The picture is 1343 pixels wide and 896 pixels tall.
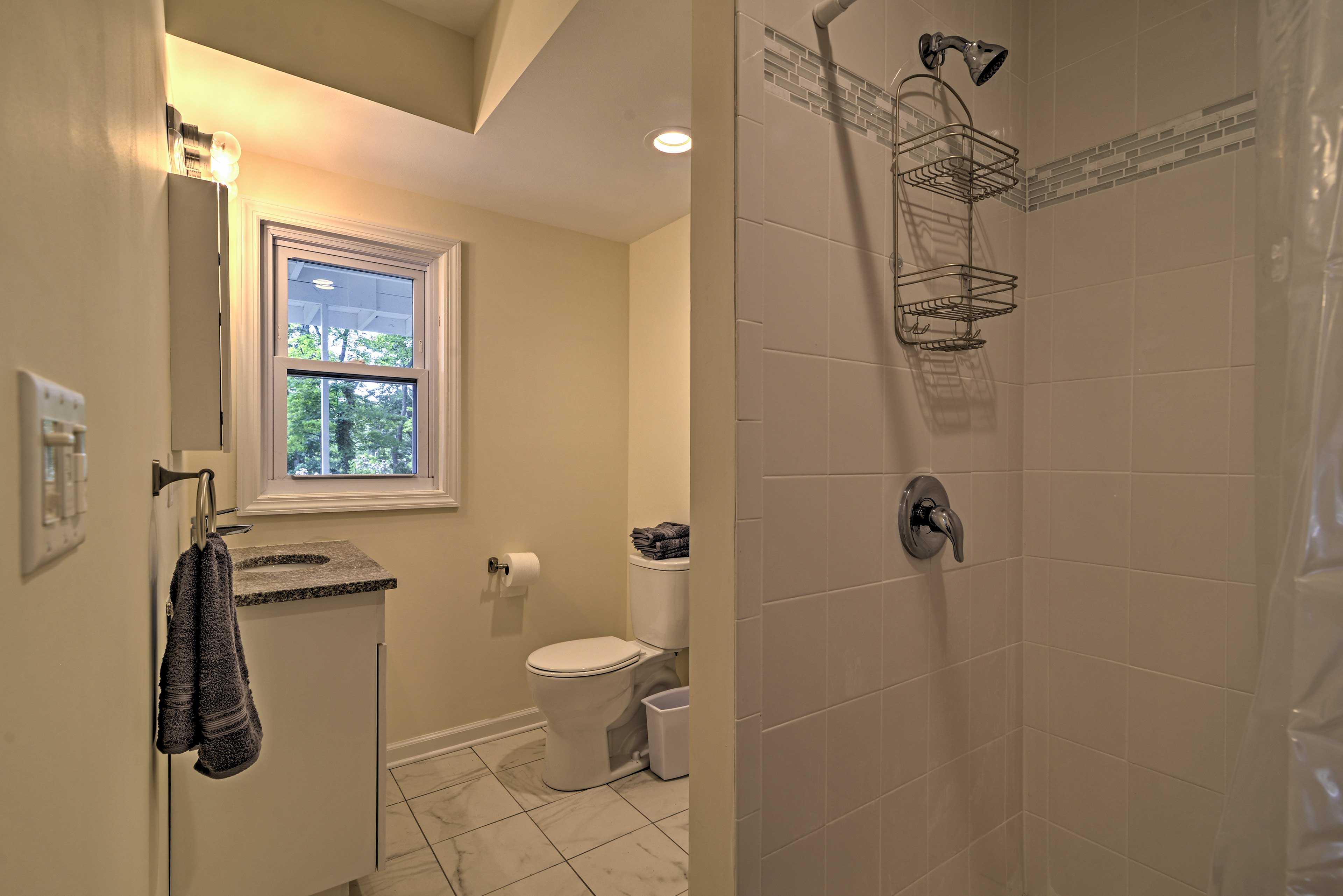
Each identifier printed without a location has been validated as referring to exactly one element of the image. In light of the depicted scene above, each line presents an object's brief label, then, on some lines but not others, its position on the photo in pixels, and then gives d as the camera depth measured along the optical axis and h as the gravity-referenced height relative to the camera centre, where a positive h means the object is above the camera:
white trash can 2.44 -1.14
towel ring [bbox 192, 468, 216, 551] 1.11 -0.11
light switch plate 0.36 -0.02
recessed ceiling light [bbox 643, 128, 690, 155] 2.15 +1.02
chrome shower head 1.08 +0.65
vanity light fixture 1.41 +0.68
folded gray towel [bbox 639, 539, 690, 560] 2.63 -0.45
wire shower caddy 1.19 +0.47
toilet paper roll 2.75 -0.55
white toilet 2.31 -0.90
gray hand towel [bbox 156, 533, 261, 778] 1.03 -0.39
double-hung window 2.38 +0.27
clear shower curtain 0.69 -0.07
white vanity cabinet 1.49 -0.81
